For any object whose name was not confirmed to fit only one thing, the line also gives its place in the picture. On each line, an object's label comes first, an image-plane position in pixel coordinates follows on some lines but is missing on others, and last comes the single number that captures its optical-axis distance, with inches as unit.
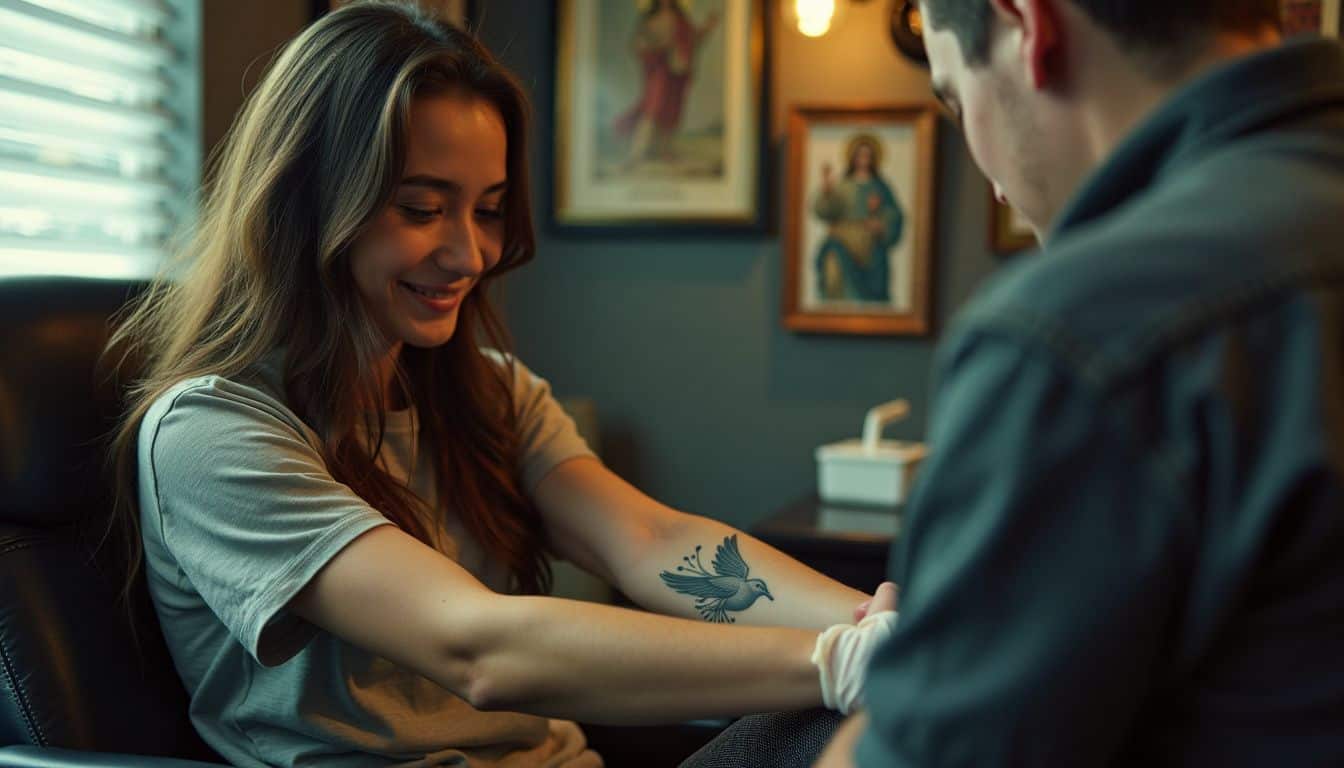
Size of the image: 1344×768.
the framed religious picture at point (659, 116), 113.1
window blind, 71.2
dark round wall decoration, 108.0
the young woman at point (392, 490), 41.1
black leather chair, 47.9
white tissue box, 100.3
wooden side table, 88.7
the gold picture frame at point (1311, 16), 100.4
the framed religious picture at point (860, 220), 110.0
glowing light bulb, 106.3
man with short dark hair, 20.1
